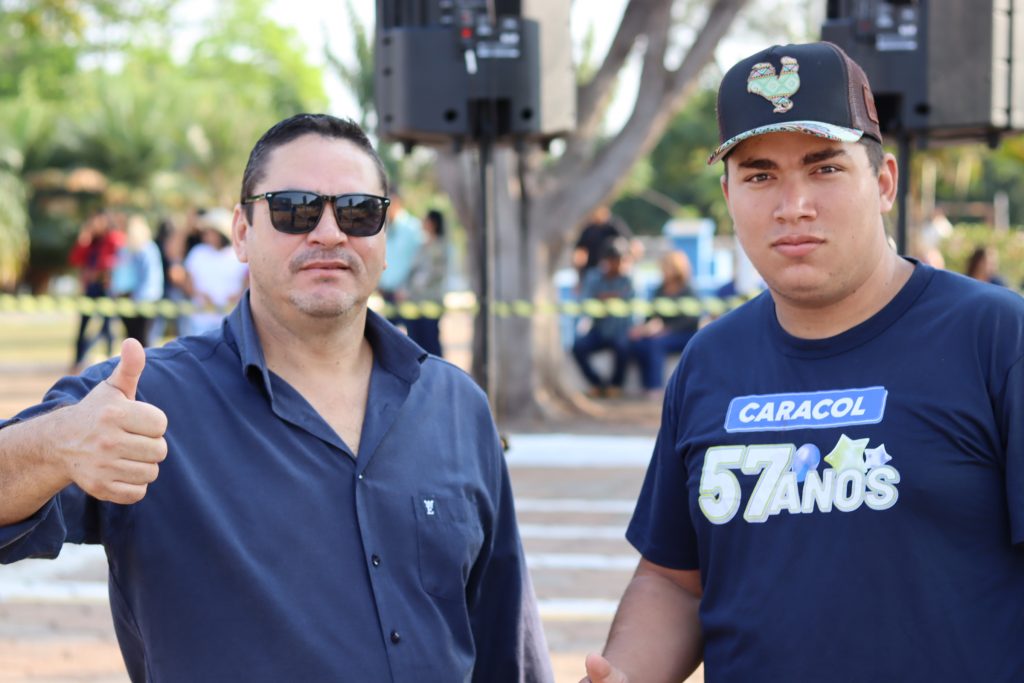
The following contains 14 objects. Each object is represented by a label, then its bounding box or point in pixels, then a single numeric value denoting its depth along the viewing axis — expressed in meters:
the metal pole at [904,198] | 7.15
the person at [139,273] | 14.80
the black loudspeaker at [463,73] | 7.62
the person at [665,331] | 13.61
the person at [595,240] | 14.23
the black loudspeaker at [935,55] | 7.31
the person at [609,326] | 13.51
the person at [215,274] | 13.52
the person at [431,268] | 12.18
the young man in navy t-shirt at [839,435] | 2.31
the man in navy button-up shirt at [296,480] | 2.34
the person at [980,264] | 11.28
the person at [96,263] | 15.58
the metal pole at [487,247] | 7.32
